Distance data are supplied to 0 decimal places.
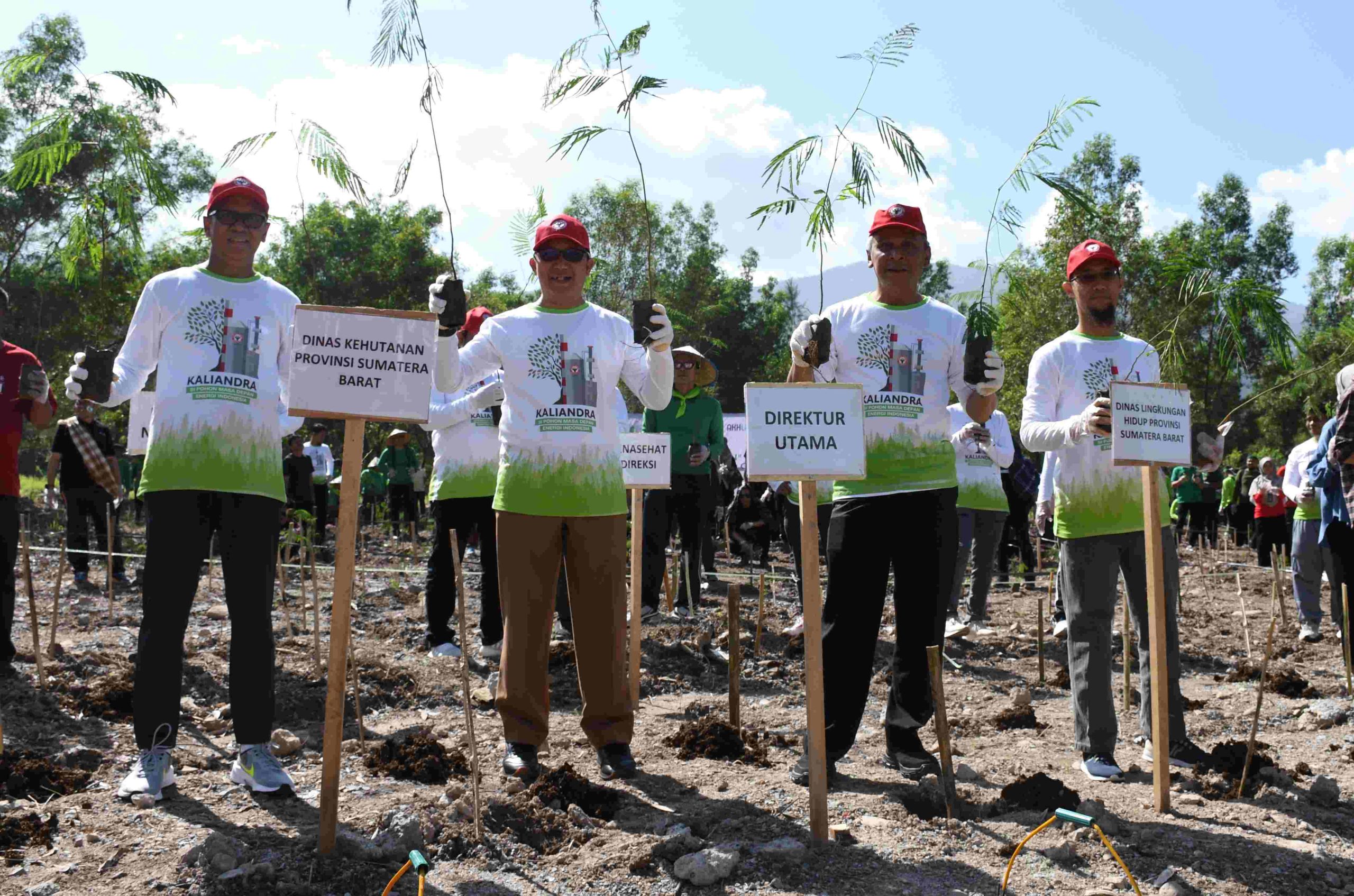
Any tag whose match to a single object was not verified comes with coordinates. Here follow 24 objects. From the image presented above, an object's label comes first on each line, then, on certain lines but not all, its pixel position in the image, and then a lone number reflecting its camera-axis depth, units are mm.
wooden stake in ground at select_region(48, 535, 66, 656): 5652
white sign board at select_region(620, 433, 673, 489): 5742
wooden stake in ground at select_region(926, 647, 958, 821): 3600
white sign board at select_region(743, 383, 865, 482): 3551
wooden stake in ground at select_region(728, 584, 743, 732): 4551
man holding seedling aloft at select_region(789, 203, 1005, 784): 4223
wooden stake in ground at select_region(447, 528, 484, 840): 3426
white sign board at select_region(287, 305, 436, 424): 3391
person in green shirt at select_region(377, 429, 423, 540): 15273
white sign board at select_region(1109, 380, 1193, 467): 3887
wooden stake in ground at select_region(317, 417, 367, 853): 3273
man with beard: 4363
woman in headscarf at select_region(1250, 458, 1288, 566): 12422
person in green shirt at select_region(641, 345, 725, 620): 8039
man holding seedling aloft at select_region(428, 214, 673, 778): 4246
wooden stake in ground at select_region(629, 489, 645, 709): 5301
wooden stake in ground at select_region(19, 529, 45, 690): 5196
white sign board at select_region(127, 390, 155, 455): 4520
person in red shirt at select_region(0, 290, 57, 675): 5652
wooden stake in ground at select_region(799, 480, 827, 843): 3480
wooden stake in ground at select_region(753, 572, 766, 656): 7582
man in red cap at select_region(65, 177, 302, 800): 3863
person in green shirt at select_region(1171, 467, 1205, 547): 17453
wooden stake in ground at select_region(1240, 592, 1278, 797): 3943
